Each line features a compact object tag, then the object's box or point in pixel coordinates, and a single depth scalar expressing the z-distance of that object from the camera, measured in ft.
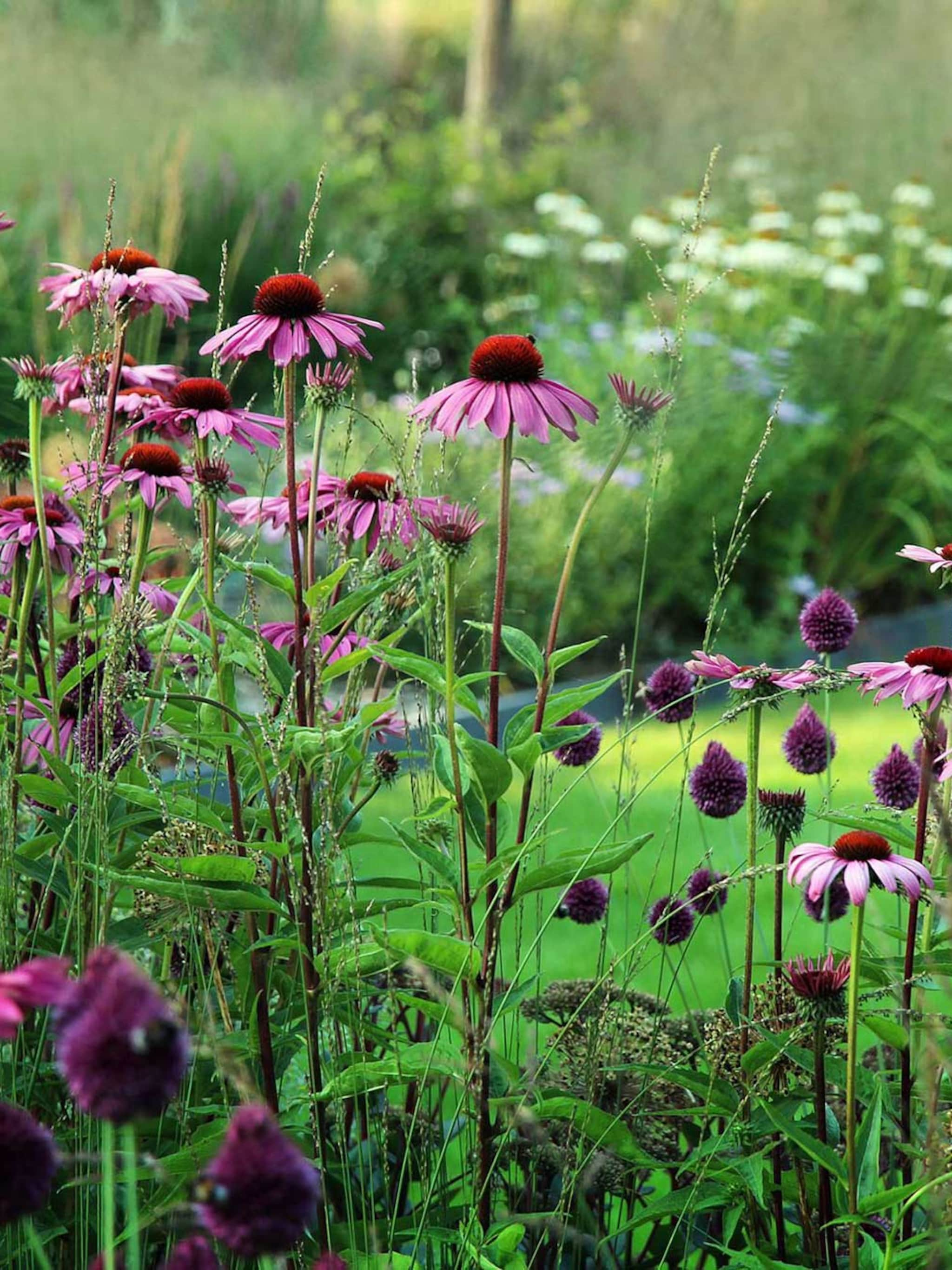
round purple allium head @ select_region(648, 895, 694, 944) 7.72
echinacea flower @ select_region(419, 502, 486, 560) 7.16
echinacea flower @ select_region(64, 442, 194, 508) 7.52
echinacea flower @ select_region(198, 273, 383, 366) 7.30
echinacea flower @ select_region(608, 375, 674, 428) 7.50
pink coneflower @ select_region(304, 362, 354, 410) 7.44
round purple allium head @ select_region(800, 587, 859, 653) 7.93
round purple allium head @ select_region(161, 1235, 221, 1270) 5.52
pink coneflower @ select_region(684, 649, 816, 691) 7.19
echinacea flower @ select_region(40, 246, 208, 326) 7.61
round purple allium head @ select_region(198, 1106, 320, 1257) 4.88
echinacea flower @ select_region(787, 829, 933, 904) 7.00
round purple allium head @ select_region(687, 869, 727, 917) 7.72
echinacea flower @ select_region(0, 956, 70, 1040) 5.09
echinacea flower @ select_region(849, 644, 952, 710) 7.22
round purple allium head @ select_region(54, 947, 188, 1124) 4.82
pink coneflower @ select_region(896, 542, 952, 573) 7.30
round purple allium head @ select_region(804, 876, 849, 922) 7.83
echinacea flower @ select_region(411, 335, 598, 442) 7.29
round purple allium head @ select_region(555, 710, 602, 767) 7.96
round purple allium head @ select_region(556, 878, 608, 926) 7.94
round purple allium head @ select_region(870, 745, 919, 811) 7.85
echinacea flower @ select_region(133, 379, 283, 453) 7.47
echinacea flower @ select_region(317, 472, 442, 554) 7.56
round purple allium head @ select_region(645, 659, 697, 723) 7.98
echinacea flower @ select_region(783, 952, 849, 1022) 7.07
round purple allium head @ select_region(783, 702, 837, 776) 7.87
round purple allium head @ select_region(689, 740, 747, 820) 7.81
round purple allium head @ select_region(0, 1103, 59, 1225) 5.08
